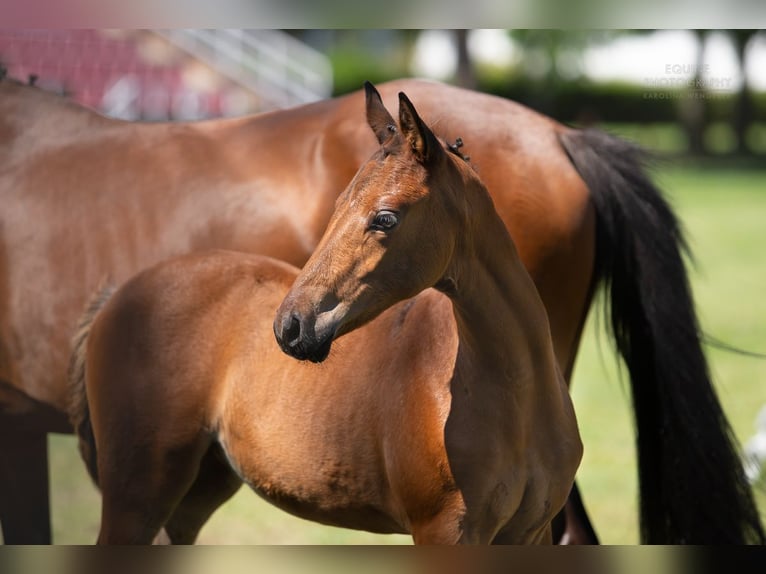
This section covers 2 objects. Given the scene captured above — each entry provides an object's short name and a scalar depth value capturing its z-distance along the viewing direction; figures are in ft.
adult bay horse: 20.02
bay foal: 14.01
